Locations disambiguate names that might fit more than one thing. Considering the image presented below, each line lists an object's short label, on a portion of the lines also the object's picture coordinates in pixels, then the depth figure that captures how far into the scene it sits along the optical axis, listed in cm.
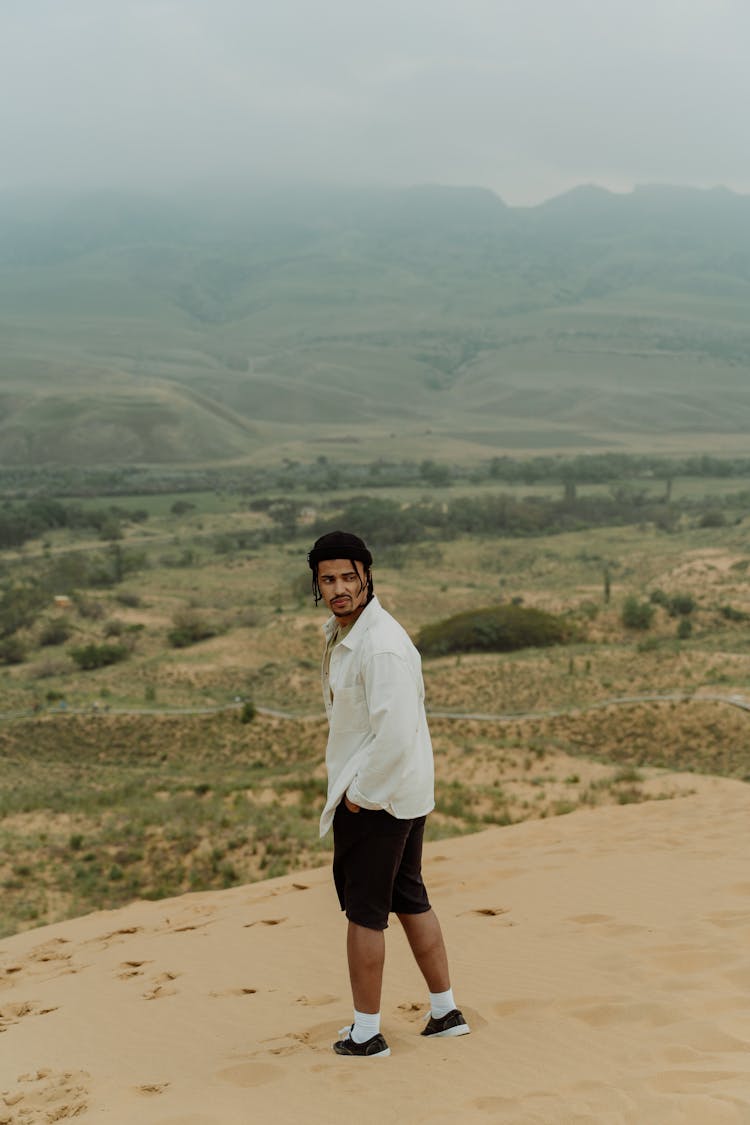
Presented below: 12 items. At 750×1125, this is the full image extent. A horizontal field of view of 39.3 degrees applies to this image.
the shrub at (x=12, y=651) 3334
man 407
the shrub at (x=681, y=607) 3153
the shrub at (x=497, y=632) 2984
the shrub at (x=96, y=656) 3136
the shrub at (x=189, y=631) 3350
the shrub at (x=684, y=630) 2959
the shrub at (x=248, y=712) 2295
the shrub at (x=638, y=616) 3109
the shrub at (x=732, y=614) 3088
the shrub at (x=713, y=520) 5900
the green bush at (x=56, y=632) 3497
